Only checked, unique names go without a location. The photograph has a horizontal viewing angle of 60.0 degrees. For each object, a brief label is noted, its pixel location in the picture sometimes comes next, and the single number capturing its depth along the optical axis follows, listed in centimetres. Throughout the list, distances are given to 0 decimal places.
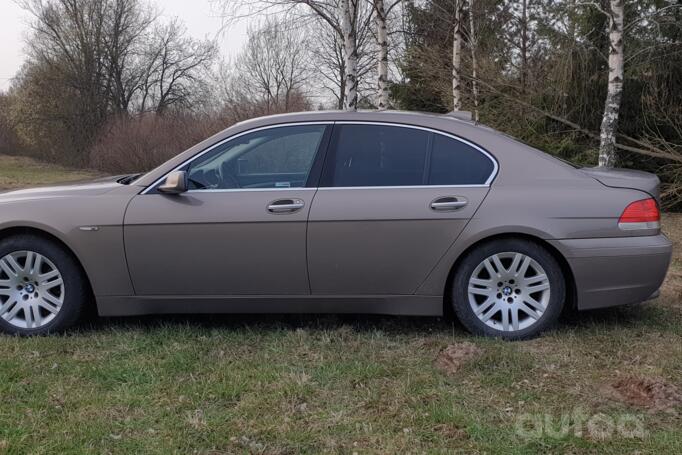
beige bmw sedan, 369
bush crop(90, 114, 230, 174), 2286
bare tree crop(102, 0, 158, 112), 3528
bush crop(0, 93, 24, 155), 3722
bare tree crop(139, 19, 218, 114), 3750
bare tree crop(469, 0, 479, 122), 1323
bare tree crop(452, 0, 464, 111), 1324
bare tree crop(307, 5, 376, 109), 2058
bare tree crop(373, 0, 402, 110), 1102
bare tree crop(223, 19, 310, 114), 3083
